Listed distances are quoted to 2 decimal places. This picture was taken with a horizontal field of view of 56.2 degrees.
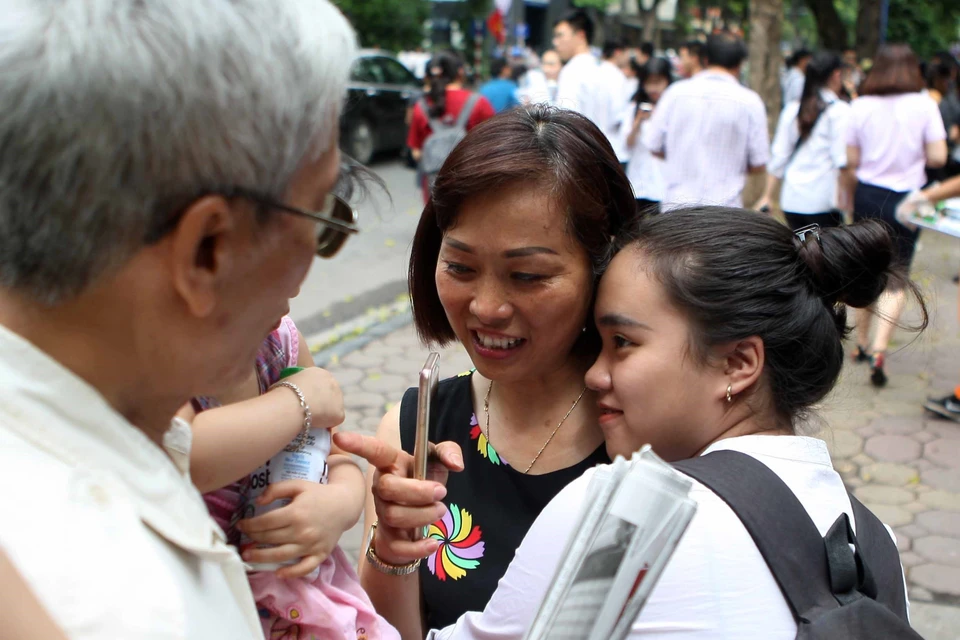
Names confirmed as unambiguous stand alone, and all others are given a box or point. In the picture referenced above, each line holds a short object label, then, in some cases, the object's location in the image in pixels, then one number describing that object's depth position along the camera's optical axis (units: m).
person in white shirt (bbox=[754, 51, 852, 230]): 6.29
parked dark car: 13.37
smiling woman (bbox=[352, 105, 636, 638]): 1.72
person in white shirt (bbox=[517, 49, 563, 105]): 8.57
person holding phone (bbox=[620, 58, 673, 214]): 6.75
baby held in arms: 1.25
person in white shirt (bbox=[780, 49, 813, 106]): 12.52
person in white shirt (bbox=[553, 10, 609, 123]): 7.20
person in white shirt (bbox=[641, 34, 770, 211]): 5.75
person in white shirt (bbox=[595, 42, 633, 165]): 7.27
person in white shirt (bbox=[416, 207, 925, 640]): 1.39
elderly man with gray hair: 0.73
